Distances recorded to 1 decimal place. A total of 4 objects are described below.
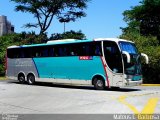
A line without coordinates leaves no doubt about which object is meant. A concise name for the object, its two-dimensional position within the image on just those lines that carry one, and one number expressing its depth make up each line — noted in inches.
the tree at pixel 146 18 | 1262.9
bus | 543.6
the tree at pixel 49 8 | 1226.0
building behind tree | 2851.1
